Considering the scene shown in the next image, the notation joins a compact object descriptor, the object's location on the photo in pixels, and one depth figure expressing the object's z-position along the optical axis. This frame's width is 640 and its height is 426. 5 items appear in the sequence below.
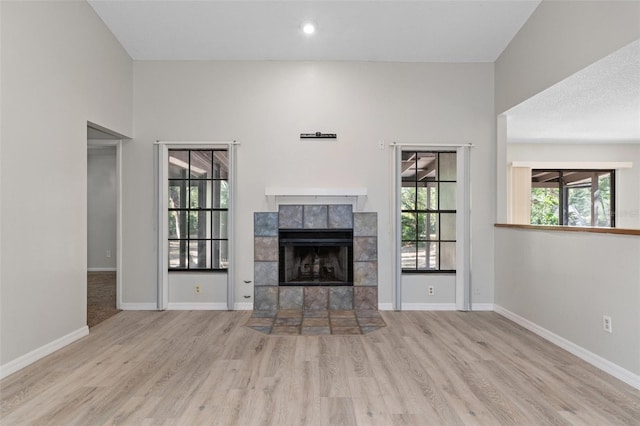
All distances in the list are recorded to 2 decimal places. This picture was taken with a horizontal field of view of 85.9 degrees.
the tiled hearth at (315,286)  4.17
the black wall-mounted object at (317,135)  4.16
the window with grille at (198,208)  4.28
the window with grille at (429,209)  4.31
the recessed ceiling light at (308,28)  3.60
